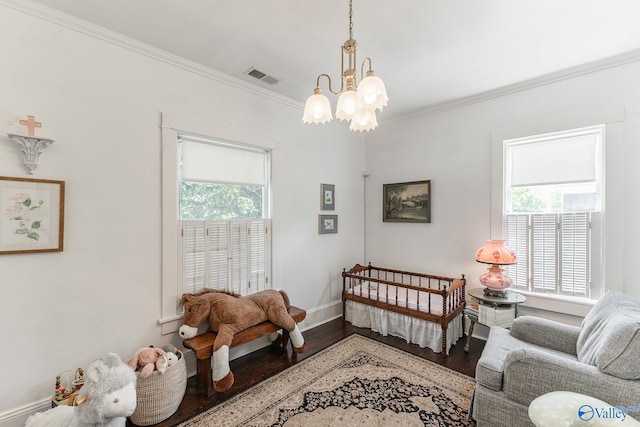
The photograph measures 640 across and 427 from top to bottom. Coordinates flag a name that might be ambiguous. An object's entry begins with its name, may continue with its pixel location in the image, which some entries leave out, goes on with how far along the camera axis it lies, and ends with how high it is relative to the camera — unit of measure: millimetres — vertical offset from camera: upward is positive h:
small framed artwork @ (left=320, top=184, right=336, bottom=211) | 3676 +219
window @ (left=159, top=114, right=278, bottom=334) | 2387 +19
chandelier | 1442 +617
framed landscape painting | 3641 +157
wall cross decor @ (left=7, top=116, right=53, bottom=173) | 1754 +444
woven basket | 1869 -1284
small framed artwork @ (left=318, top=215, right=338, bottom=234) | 3646 -152
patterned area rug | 1925 -1443
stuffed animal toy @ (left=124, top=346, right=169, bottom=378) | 1898 -1059
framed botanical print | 1749 -22
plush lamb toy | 1406 -990
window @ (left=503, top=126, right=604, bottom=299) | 2592 +35
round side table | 2617 -835
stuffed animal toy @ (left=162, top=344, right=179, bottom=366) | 2039 -1087
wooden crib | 2898 -1071
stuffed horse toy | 2186 -930
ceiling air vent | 2646 +1357
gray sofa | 1430 -896
